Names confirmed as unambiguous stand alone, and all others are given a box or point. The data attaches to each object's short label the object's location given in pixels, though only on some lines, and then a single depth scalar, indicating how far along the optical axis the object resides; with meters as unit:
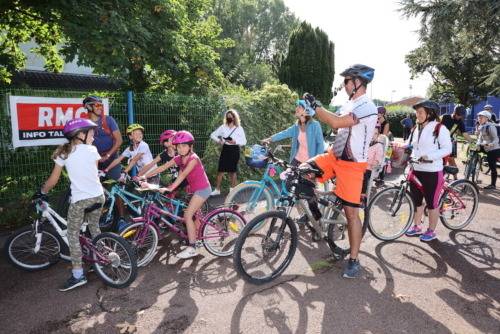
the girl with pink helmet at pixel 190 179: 4.25
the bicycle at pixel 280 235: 3.58
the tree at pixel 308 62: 22.67
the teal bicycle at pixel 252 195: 5.09
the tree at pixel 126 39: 6.71
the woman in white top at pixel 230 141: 7.11
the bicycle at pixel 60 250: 3.66
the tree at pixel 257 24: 43.31
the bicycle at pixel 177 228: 4.12
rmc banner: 5.55
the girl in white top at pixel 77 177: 3.57
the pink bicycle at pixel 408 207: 4.96
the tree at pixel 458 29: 13.37
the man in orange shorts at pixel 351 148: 3.56
